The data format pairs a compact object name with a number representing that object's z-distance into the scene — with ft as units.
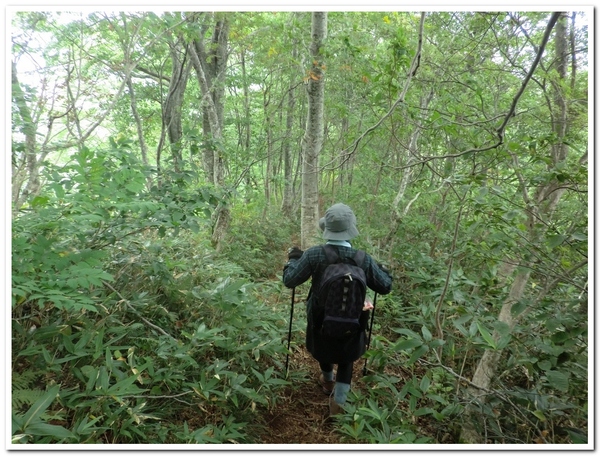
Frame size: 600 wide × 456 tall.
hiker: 8.57
